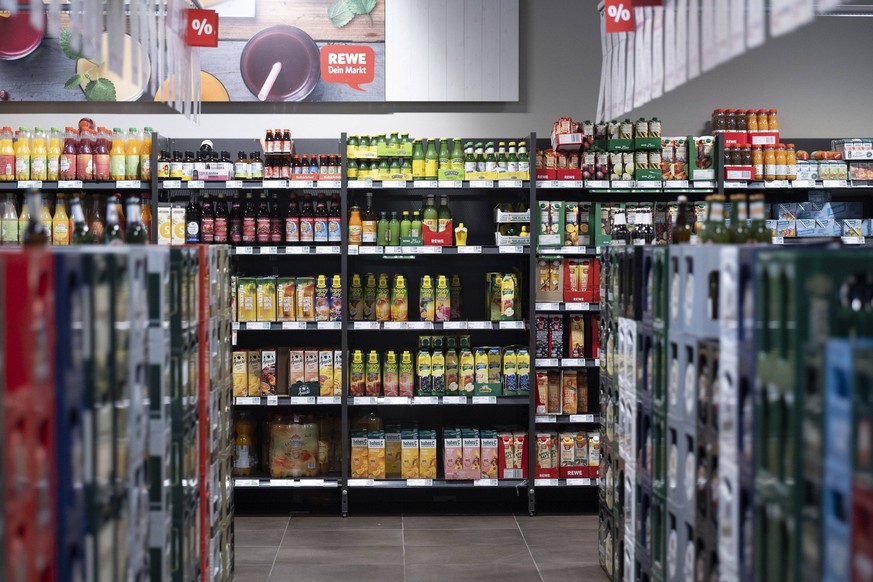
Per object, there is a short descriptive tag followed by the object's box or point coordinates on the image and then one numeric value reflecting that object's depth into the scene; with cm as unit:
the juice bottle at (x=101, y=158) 583
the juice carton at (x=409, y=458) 589
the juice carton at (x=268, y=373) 591
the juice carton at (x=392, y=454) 600
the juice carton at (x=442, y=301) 599
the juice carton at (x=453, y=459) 588
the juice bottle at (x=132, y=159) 588
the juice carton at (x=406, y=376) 592
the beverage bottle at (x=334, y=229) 591
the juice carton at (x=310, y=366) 591
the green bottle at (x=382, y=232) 593
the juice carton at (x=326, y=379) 592
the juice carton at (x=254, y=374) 590
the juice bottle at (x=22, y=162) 580
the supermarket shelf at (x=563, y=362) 596
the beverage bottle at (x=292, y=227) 589
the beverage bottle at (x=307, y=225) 591
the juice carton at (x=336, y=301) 593
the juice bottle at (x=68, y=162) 580
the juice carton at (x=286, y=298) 590
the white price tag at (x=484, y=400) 589
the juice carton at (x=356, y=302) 603
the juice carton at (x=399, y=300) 593
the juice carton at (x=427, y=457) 589
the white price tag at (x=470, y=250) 586
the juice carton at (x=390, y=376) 591
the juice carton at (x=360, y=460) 589
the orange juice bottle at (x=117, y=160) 586
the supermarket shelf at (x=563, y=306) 595
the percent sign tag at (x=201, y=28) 535
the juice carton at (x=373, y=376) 592
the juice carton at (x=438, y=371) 591
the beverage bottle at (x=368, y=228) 591
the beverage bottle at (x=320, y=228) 590
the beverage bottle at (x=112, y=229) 311
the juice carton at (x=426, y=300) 597
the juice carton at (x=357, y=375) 592
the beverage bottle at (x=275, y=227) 588
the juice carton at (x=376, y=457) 588
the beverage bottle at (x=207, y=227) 584
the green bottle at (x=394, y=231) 593
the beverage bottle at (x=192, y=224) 583
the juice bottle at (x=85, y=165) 582
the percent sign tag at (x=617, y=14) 453
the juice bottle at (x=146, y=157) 590
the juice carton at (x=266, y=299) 588
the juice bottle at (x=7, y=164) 580
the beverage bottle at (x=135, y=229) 333
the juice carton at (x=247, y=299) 588
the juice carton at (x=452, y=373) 594
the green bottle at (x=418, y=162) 592
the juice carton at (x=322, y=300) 590
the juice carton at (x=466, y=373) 591
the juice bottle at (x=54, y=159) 582
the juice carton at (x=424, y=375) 591
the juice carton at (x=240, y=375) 587
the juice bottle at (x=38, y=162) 581
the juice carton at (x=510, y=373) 593
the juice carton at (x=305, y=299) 591
